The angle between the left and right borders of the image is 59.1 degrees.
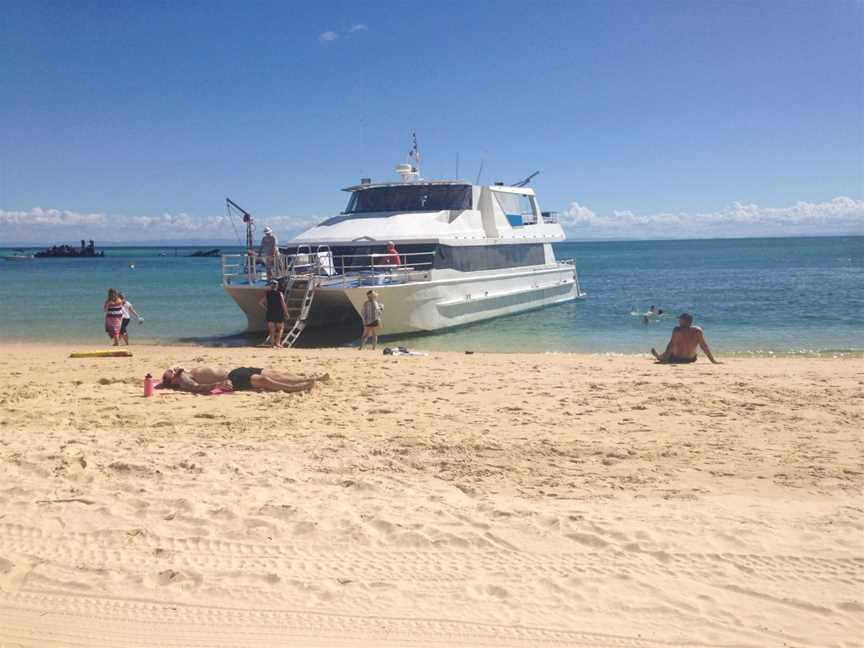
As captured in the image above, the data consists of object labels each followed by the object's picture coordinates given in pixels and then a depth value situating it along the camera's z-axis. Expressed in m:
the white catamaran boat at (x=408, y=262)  17.64
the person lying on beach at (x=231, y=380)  9.00
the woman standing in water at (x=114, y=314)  15.89
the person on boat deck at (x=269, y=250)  17.34
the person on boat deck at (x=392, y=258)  18.16
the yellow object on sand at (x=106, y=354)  13.08
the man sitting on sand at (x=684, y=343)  12.21
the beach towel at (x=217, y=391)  8.91
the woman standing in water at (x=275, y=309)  16.08
